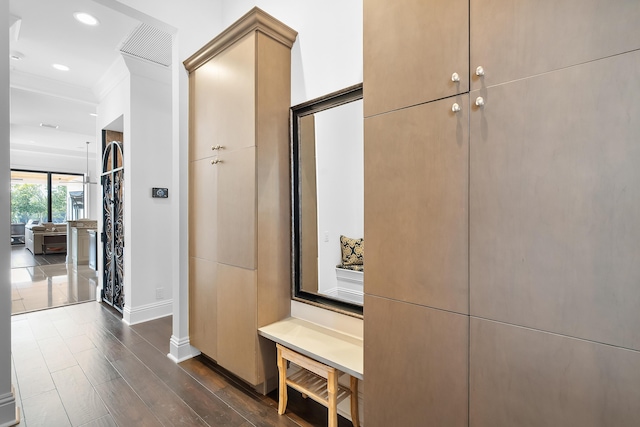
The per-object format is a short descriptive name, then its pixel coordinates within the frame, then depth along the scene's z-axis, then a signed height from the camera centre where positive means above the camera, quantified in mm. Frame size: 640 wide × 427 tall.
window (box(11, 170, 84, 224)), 9867 +481
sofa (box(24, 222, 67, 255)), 8359 -641
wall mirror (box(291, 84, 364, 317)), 1855 +77
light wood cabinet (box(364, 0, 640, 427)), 835 +31
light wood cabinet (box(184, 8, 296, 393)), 2012 +144
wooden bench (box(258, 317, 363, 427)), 1635 -810
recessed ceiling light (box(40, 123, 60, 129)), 6125 +1796
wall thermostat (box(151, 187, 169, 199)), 3712 +247
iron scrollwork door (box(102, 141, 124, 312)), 3912 -176
